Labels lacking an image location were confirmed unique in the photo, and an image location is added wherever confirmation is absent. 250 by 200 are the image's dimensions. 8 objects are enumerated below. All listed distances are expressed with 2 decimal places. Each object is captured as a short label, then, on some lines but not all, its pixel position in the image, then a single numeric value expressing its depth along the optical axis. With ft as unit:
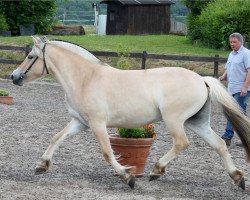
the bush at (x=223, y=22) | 89.15
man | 33.47
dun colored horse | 25.16
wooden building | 140.26
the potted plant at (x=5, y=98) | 48.75
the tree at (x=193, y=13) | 105.09
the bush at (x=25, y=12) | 123.44
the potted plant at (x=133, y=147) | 26.50
